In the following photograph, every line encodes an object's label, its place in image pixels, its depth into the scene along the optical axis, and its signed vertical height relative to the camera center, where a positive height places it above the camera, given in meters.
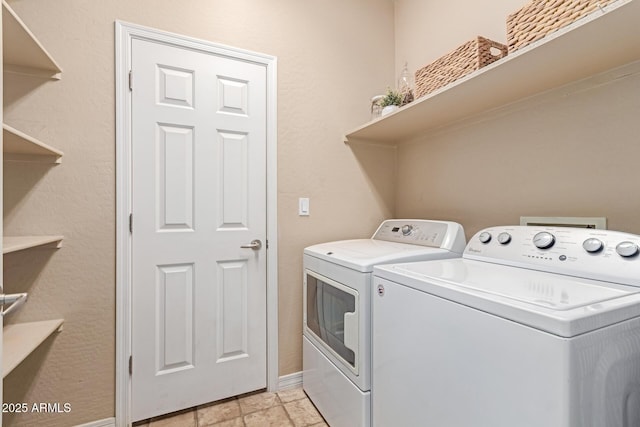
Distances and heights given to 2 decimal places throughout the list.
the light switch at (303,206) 1.96 +0.04
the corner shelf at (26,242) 1.08 -0.13
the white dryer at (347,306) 1.27 -0.47
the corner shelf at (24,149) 1.09 +0.27
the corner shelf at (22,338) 1.11 -0.54
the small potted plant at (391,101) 1.81 +0.69
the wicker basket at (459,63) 1.30 +0.71
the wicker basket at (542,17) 0.93 +0.67
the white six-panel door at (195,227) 1.59 -0.09
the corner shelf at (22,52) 1.07 +0.67
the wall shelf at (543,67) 0.90 +0.56
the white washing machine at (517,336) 0.64 -0.31
